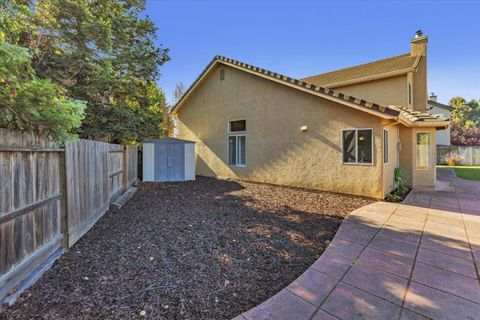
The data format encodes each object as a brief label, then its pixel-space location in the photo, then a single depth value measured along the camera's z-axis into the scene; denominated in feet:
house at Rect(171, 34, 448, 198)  24.44
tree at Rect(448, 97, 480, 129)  114.19
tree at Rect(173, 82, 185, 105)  78.38
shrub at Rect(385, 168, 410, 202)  24.42
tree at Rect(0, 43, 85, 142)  6.34
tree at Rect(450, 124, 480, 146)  74.88
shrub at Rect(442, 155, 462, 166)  65.21
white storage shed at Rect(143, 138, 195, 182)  35.55
